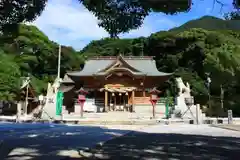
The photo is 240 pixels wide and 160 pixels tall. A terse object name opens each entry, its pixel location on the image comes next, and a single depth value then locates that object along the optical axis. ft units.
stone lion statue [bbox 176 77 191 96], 54.47
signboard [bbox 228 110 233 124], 37.88
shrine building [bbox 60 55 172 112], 65.80
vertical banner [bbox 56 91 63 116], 46.22
